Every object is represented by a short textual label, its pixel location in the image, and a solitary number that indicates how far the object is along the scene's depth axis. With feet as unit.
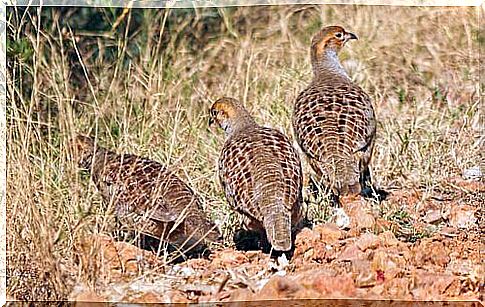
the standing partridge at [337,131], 20.72
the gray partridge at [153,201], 19.70
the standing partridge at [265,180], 19.24
